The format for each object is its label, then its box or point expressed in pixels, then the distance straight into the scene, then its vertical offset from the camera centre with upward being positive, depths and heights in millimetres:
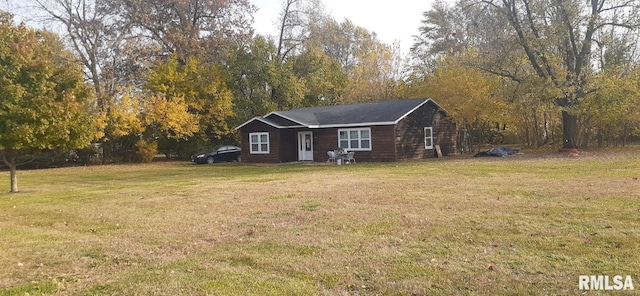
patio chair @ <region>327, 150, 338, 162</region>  25906 -397
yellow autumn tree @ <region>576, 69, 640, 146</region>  25781 +2042
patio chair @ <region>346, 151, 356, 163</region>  25906 -492
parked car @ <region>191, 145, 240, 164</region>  31344 -253
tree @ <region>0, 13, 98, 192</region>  14336 +1818
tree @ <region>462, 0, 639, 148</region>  27359 +5968
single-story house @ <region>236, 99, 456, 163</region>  26281 +848
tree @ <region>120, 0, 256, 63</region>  35812 +10039
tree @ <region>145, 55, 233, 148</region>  34156 +4584
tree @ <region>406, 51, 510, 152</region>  29062 +2952
